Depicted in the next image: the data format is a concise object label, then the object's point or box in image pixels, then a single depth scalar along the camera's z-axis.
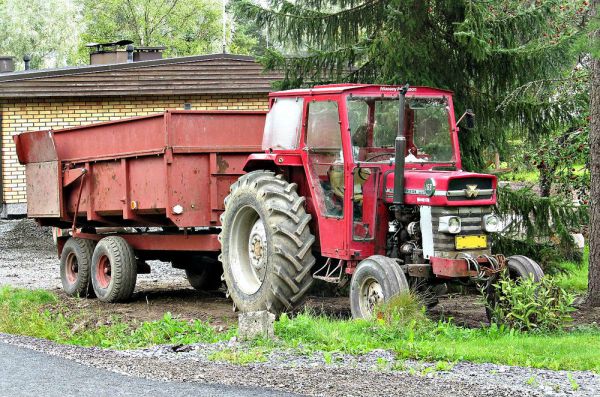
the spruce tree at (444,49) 13.96
